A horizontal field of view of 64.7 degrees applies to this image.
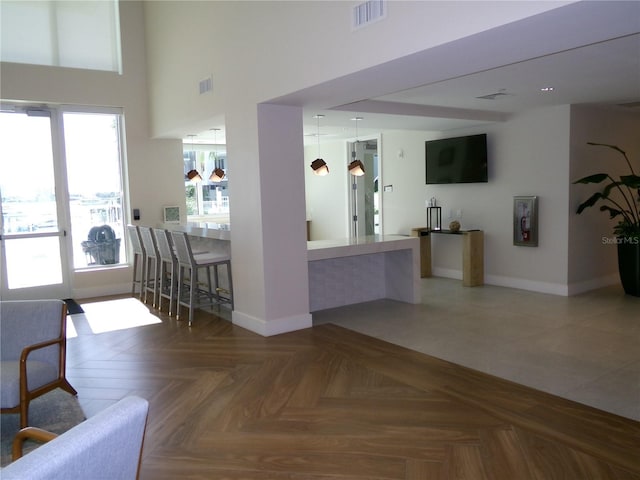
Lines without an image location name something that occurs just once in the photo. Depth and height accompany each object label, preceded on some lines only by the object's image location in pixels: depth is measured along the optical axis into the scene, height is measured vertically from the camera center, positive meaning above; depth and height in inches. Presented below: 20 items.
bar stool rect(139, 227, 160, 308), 253.0 -28.6
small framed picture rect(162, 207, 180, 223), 308.7 -8.1
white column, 194.1 -6.3
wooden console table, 285.0 -37.1
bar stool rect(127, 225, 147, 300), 270.4 -30.2
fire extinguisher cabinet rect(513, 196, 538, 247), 266.5 -16.7
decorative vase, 249.6 -38.5
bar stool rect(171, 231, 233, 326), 220.7 -32.1
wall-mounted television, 287.3 +18.9
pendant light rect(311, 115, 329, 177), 258.4 +14.9
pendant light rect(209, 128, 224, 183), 302.7 +14.6
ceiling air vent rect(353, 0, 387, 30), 131.4 +48.5
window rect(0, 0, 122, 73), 262.4 +92.8
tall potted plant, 244.2 -22.8
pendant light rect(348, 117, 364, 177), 269.1 +14.4
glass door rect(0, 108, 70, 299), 265.3 -2.0
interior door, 382.3 +2.8
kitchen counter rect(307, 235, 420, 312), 233.0 -37.6
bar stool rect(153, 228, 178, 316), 235.5 -27.3
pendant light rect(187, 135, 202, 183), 303.4 +14.6
